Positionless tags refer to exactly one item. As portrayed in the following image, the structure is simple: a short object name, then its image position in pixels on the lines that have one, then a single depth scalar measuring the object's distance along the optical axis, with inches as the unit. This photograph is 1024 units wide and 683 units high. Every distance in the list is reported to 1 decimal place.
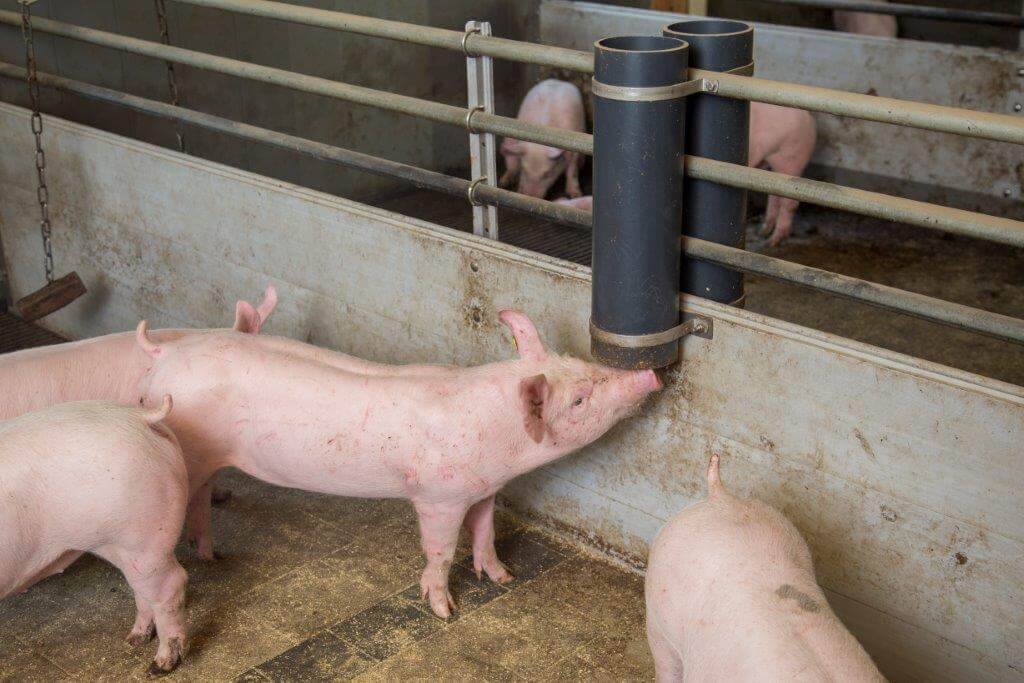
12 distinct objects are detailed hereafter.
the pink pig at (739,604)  87.0
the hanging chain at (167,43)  183.8
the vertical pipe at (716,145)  114.4
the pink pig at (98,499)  109.8
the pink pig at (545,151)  241.1
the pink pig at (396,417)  122.2
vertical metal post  133.0
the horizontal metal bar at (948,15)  237.9
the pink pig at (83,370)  132.1
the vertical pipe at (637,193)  107.9
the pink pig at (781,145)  225.9
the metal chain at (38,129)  172.1
